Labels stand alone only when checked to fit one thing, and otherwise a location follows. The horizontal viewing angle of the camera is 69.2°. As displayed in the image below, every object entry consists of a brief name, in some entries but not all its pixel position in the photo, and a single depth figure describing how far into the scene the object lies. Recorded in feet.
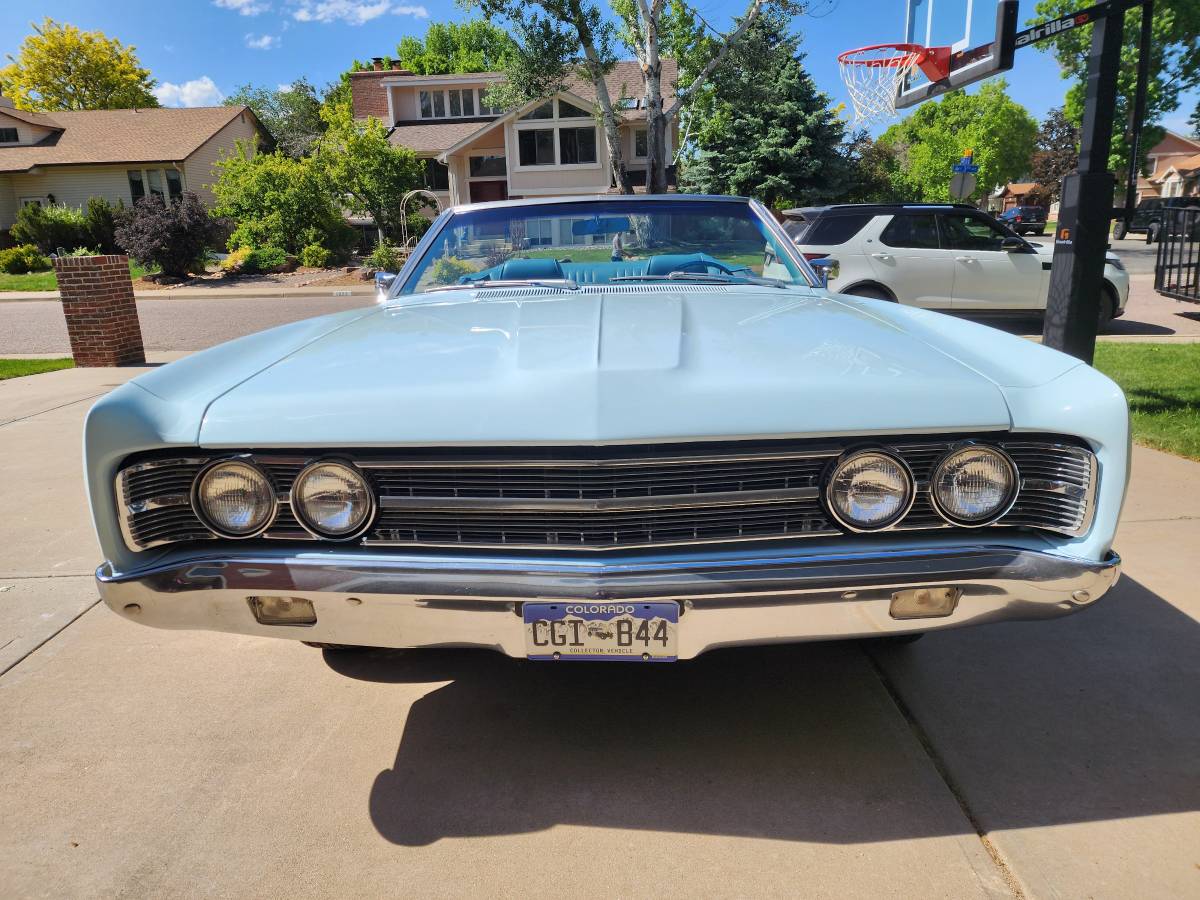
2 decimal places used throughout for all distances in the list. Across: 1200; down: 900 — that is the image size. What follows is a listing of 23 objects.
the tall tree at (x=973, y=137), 220.43
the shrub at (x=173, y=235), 77.77
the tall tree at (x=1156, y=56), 112.99
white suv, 32.73
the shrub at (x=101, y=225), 93.98
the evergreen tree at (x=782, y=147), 89.61
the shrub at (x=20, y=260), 89.92
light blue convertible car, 6.07
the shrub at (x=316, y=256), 81.82
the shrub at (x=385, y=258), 75.15
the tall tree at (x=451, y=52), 197.16
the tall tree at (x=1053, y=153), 197.21
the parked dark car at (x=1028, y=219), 120.98
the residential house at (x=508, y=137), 108.27
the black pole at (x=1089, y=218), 16.94
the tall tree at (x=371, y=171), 87.30
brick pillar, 30.76
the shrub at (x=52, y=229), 94.94
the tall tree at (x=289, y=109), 202.49
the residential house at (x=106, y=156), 119.03
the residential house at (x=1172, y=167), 254.88
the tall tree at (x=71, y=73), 167.22
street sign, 55.88
